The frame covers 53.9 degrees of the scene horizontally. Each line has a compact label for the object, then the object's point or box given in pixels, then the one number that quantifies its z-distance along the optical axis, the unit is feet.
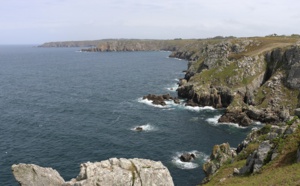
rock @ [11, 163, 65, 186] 101.81
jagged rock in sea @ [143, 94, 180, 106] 365.81
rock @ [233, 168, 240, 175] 125.83
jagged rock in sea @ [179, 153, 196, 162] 212.43
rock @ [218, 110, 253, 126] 287.85
